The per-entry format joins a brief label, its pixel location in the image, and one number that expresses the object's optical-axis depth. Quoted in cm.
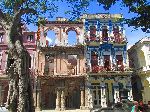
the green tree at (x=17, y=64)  1423
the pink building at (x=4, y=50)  3179
